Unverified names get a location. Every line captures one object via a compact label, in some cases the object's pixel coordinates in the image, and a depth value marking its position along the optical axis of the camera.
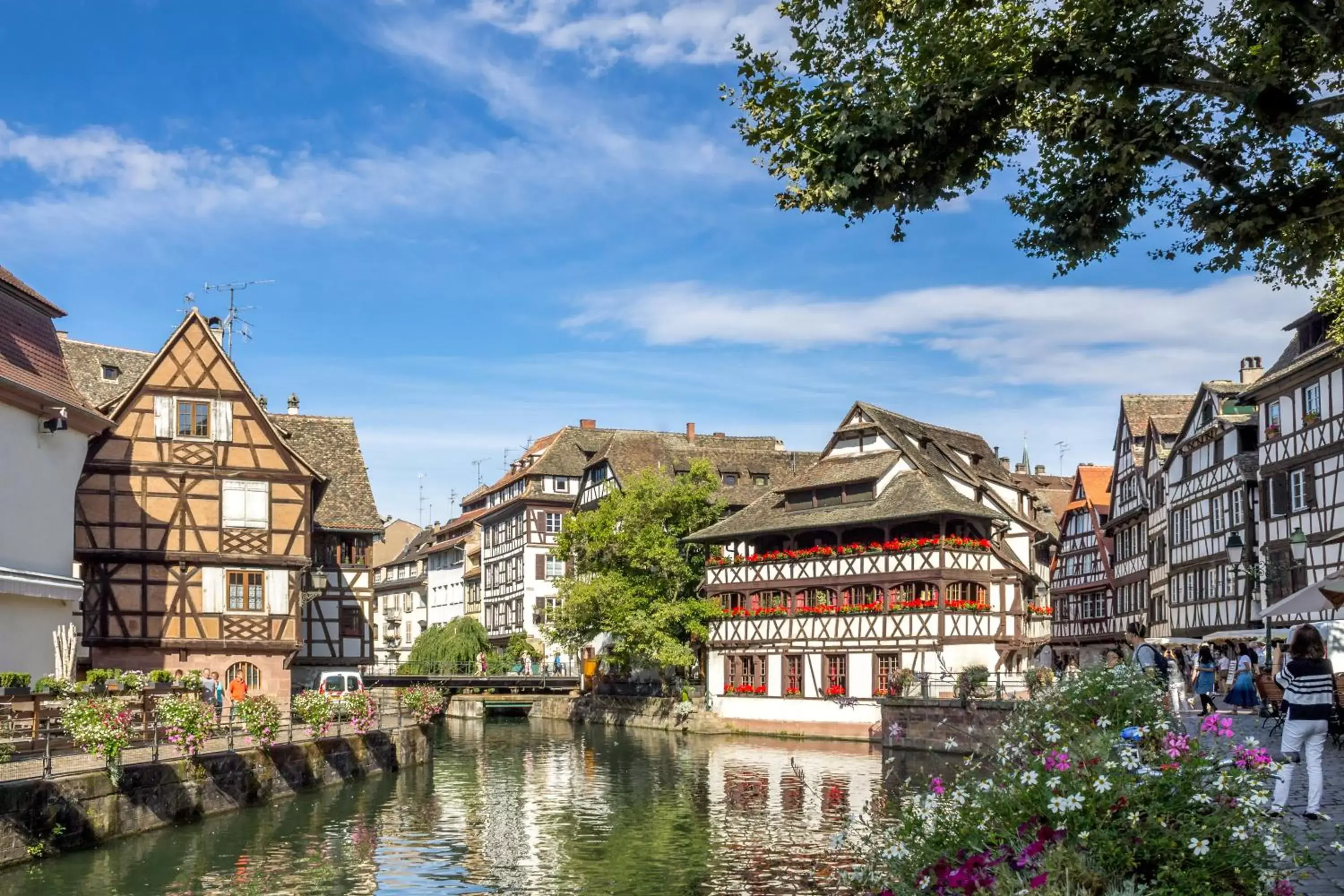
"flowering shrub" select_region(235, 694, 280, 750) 28.77
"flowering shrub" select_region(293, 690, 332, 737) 32.91
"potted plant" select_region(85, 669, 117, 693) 27.87
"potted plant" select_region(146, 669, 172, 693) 30.28
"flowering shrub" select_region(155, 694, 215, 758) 25.72
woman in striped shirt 13.87
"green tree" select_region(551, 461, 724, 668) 58.34
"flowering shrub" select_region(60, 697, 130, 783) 22.62
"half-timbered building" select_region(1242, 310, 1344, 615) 41.31
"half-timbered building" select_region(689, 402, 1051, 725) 50.78
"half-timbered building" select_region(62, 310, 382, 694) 44.59
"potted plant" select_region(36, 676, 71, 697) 25.89
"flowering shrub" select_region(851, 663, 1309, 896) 8.88
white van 49.62
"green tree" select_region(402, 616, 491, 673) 72.69
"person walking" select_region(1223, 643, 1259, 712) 31.23
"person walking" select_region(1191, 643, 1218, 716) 29.81
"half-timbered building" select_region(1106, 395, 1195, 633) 64.88
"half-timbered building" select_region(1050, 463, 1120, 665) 73.75
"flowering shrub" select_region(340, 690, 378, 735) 35.78
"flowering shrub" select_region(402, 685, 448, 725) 42.03
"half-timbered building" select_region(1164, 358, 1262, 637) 49.16
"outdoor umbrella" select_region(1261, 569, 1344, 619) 23.47
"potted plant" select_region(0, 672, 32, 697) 25.87
